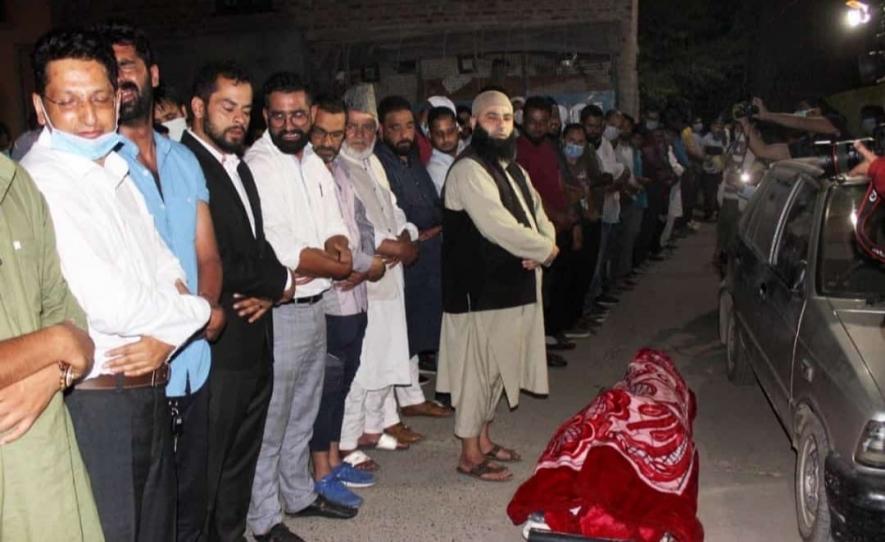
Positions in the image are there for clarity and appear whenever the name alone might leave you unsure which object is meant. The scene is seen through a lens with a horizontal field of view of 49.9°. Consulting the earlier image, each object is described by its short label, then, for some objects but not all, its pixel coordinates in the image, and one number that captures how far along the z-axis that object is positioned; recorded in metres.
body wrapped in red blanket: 4.30
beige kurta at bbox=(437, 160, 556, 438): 5.60
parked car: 4.25
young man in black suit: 3.98
